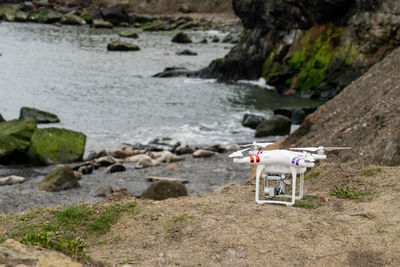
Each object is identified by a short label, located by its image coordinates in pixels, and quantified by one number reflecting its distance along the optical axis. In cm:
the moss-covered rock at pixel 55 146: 1736
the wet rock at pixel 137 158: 1729
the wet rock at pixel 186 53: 4988
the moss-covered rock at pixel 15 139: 1727
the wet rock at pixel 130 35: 6338
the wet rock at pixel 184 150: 1867
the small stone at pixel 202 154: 1792
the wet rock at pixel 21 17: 7921
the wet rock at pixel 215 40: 6284
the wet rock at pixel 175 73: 3737
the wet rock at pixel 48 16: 7869
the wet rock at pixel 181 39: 6038
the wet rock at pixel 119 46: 4956
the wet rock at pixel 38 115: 2373
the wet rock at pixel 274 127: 2128
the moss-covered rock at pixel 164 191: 1073
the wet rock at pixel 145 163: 1642
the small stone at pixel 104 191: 1339
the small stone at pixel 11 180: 1452
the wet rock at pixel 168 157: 1725
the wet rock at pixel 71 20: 7838
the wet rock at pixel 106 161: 1681
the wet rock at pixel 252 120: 2323
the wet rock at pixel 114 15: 8300
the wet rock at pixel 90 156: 1798
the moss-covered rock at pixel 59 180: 1374
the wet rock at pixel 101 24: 7650
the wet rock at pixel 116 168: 1595
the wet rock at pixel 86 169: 1598
